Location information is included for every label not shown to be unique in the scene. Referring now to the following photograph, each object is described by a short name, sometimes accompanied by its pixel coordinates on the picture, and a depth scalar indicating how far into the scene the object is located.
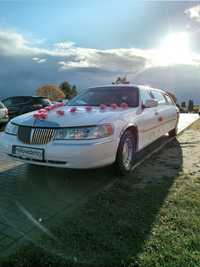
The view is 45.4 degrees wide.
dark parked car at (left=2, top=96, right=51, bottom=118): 12.64
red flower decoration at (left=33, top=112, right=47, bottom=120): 3.54
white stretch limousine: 3.22
